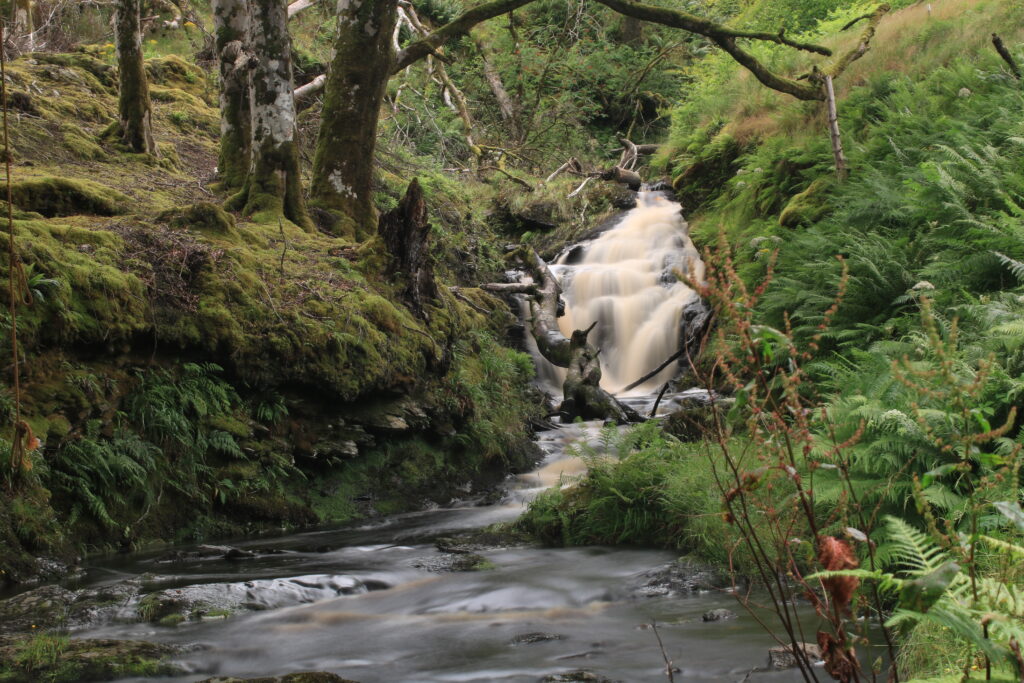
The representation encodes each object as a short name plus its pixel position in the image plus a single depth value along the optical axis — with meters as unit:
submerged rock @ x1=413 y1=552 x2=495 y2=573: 5.84
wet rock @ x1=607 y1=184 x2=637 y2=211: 19.19
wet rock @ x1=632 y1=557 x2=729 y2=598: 5.27
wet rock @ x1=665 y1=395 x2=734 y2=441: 8.57
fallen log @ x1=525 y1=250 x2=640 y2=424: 11.10
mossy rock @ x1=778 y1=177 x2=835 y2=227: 11.42
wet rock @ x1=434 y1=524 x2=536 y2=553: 6.38
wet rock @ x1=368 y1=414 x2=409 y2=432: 7.99
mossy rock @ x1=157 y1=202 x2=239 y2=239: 8.16
